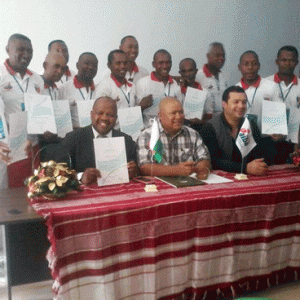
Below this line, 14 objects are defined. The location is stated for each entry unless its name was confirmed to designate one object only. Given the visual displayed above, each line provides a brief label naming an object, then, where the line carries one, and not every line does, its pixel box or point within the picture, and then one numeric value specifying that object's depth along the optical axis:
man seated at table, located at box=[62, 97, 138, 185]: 2.91
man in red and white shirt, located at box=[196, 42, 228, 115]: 4.75
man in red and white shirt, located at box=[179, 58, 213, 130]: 4.55
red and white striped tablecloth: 2.11
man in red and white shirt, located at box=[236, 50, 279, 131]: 4.39
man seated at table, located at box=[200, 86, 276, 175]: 3.28
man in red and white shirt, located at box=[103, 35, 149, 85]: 4.68
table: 2.19
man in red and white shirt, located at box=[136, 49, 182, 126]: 4.32
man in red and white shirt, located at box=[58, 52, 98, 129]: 4.12
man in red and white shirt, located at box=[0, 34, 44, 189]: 3.65
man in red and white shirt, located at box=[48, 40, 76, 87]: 4.36
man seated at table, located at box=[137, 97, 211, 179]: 2.83
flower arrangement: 2.22
